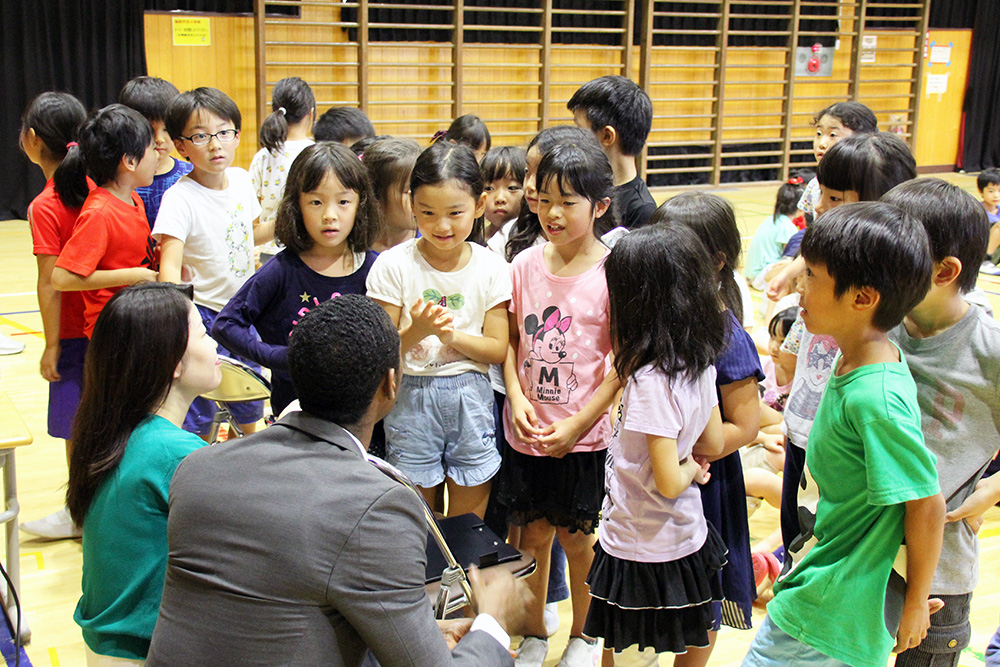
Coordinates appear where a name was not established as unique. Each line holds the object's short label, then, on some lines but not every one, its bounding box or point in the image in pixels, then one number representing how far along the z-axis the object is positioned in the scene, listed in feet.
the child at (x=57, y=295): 8.50
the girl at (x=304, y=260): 6.88
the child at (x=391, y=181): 7.85
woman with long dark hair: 4.56
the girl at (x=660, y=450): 5.24
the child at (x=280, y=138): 11.62
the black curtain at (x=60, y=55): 23.98
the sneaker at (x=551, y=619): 7.59
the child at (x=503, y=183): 8.65
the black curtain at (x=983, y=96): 38.17
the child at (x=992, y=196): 20.20
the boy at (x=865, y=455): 4.27
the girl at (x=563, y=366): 6.42
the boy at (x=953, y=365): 4.89
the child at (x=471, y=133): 11.97
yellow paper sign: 25.69
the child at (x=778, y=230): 17.31
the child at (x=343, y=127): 11.57
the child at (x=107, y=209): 8.15
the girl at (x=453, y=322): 6.52
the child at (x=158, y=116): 9.78
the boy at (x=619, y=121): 8.05
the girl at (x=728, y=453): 5.79
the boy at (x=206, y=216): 8.48
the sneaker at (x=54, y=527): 9.05
